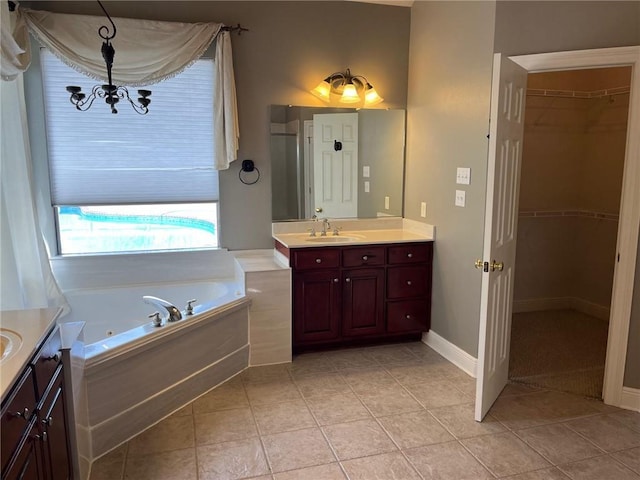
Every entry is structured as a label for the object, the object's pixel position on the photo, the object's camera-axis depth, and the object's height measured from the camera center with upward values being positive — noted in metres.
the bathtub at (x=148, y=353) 2.39 -1.06
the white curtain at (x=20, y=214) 2.88 -0.26
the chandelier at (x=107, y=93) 2.57 +0.50
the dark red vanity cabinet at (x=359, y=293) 3.53 -0.89
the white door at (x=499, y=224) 2.50 -0.27
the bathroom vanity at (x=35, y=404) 1.29 -0.71
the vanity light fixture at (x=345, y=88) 3.91 +0.70
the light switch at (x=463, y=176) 3.24 -0.01
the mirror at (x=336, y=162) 3.89 +0.10
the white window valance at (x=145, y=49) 3.20 +0.85
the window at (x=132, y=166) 3.45 +0.05
